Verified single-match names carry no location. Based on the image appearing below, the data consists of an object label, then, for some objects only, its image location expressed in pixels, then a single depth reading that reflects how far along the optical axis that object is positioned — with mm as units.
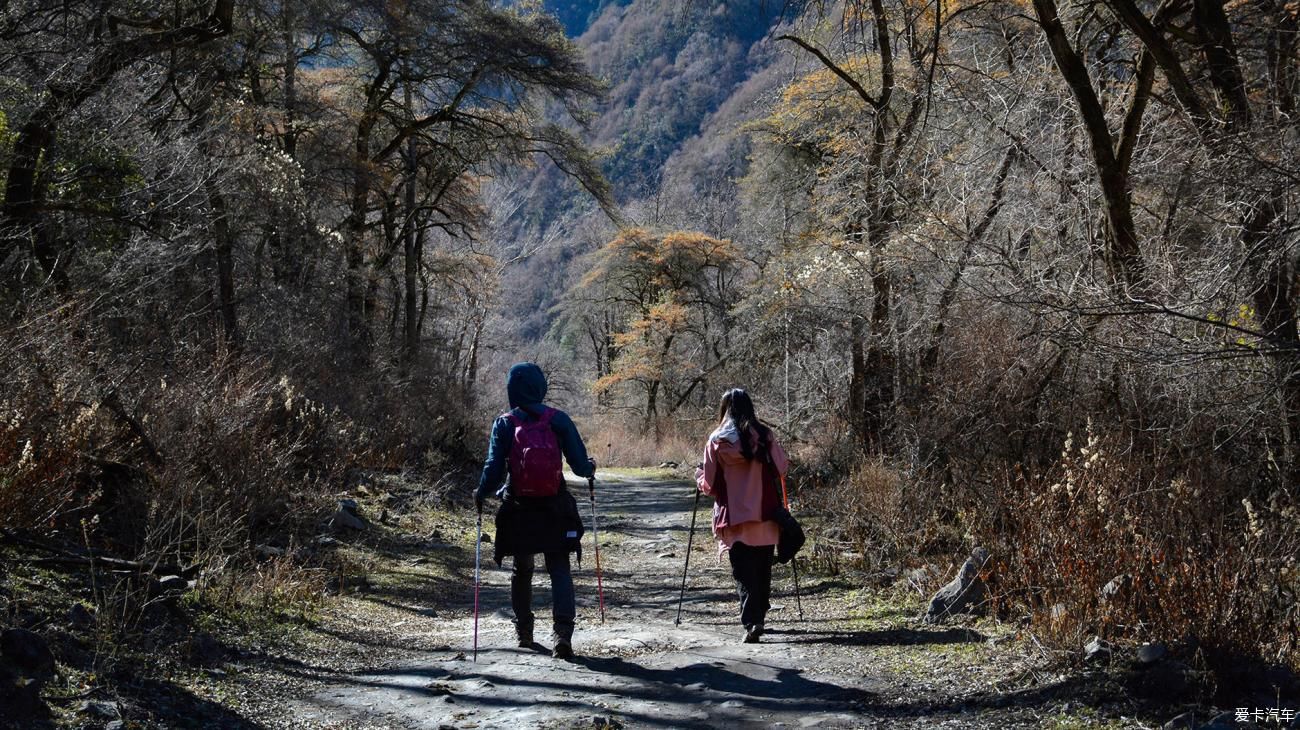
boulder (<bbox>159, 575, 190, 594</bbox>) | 5836
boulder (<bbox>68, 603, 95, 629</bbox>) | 5039
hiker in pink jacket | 6918
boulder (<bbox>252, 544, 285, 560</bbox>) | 8422
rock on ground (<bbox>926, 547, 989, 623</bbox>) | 6566
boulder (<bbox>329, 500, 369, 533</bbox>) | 10984
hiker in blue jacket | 6312
